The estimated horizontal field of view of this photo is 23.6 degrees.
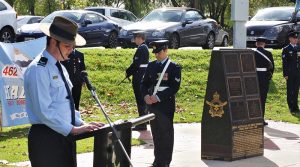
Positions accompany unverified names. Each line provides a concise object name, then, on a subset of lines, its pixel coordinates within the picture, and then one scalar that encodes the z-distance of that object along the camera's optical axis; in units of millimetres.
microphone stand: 5726
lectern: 5754
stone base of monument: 10258
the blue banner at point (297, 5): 22859
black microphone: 5863
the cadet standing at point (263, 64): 13914
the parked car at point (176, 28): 22531
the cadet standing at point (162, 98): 9273
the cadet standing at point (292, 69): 15422
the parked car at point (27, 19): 36531
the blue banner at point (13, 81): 12211
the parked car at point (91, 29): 23109
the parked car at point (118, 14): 31697
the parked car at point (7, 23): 21781
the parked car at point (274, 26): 23625
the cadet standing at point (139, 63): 12577
